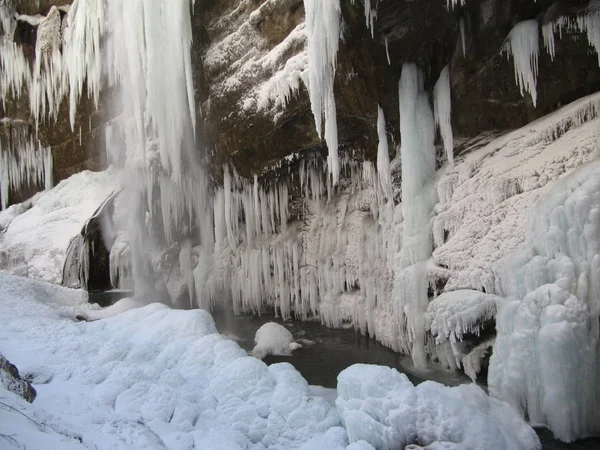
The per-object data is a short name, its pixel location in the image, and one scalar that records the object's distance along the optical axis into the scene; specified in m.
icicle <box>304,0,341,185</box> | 7.45
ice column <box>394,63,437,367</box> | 7.91
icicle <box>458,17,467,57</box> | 7.50
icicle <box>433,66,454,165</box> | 7.82
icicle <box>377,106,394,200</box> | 8.78
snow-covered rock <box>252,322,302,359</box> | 9.49
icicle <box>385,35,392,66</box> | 7.84
